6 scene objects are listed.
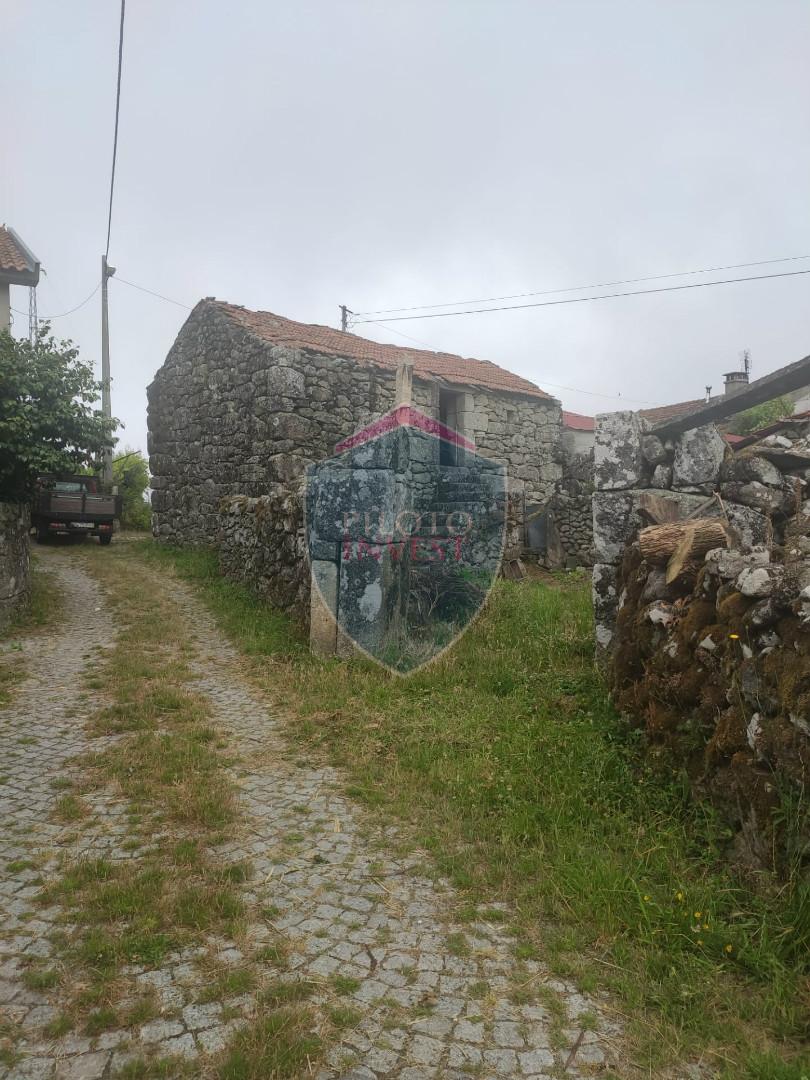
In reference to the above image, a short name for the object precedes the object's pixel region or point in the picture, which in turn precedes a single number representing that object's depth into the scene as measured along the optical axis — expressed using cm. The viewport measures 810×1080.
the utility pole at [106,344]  1925
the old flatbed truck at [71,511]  1378
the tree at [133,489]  1853
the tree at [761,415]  1866
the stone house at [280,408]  1123
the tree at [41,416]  823
